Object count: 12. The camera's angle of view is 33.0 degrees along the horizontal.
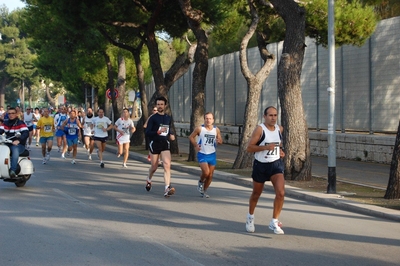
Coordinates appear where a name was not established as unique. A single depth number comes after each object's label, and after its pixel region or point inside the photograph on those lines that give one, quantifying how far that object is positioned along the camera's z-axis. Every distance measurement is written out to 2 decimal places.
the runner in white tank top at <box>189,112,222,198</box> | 13.42
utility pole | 14.10
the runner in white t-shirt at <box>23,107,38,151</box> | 30.21
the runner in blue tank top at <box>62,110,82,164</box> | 23.06
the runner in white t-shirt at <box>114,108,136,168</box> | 20.86
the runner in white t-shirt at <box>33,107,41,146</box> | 34.76
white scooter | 14.48
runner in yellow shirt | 22.52
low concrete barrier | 20.52
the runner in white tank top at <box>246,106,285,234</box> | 9.40
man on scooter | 14.78
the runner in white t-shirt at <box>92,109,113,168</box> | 21.14
